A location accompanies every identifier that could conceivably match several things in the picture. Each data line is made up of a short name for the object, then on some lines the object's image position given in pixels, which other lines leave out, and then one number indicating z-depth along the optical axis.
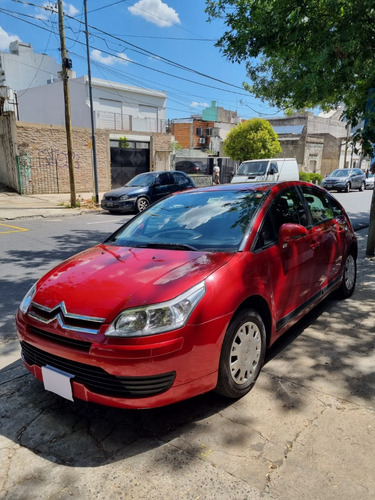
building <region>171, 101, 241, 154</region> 51.28
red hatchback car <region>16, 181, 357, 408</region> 2.25
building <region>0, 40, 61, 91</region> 34.62
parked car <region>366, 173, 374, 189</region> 27.69
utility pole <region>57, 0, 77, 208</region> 13.27
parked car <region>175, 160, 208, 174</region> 27.81
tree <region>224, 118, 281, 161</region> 26.50
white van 16.70
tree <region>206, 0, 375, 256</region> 5.10
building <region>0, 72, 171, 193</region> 18.12
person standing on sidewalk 21.31
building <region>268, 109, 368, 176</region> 36.41
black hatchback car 13.11
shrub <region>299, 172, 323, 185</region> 27.82
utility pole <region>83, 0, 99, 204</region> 15.64
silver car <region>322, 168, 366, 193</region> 23.98
